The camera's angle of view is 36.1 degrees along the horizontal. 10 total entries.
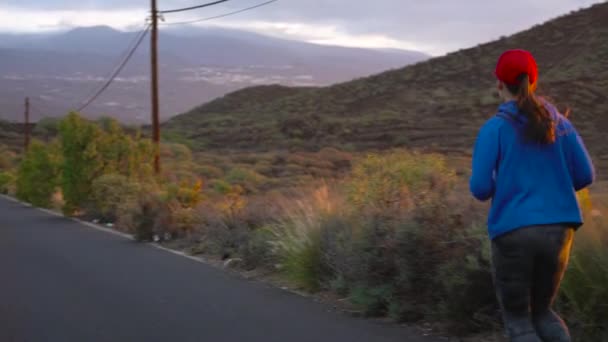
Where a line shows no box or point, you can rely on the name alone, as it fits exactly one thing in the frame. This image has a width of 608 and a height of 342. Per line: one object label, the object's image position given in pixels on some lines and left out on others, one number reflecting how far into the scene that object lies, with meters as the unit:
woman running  5.06
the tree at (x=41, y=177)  35.44
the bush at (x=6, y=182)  50.56
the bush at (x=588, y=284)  6.99
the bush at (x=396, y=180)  10.56
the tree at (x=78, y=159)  28.91
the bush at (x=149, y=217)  18.98
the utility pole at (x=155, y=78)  29.55
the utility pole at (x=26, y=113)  72.26
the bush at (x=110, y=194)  25.46
